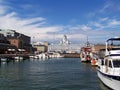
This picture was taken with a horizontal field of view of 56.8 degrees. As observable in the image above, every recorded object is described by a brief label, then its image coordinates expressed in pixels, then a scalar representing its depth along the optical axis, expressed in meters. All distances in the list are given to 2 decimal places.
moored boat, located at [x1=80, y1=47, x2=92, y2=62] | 55.50
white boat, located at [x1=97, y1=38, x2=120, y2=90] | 14.13
